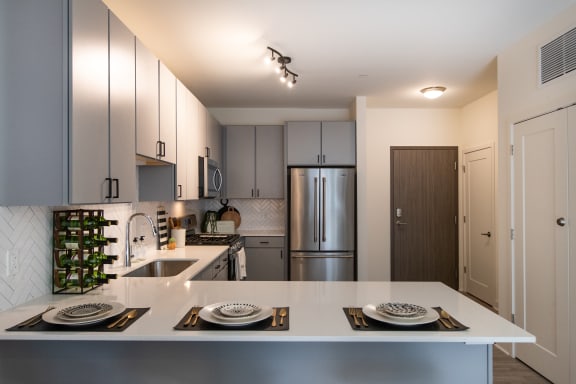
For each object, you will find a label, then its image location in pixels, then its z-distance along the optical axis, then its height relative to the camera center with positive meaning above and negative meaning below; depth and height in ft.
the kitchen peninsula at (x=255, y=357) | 5.08 -2.12
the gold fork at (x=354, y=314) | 4.96 -1.58
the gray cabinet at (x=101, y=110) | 5.23 +1.41
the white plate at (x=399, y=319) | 4.84 -1.53
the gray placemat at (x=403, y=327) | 4.82 -1.61
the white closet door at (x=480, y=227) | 15.25 -1.12
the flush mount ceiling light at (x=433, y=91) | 14.22 +4.06
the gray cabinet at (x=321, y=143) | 15.62 +2.35
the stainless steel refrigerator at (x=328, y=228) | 15.19 -1.08
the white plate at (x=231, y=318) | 4.81 -1.50
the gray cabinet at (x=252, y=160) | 16.33 +1.74
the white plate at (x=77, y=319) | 4.78 -1.49
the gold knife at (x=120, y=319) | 4.88 -1.56
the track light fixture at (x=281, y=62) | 10.73 +4.10
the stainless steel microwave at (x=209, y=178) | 12.48 +0.84
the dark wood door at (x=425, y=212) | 17.67 -0.54
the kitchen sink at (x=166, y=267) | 9.84 -1.72
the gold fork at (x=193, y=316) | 4.93 -1.55
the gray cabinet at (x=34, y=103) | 5.07 +1.32
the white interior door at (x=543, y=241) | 8.63 -1.01
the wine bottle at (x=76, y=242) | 6.23 -0.66
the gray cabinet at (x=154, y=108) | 7.45 +2.02
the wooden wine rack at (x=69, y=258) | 6.31 -0.94
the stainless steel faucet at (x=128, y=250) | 8.41 -1.12
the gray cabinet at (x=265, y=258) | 15.34 -2.29
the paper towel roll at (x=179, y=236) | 12.03 -1.09
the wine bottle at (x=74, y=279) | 6.37 -1.29
